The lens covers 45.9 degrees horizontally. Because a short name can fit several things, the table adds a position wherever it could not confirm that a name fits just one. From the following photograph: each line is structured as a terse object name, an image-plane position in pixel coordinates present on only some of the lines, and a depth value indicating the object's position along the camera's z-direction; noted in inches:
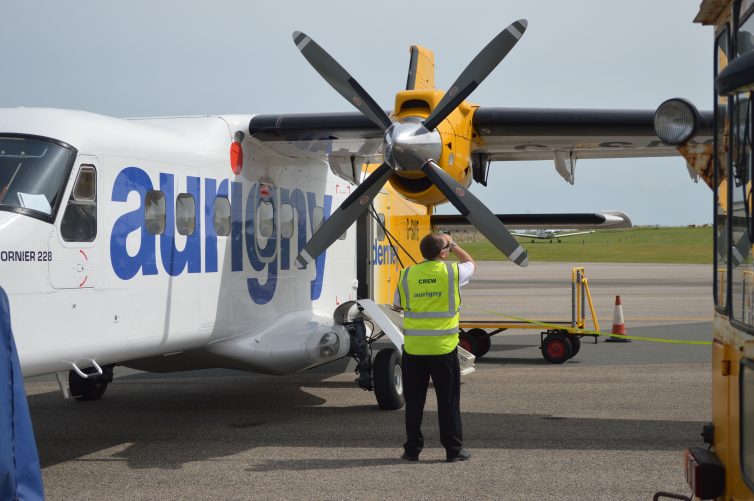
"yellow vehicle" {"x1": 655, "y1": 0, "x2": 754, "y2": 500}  136.9
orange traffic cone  655.1
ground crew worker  298.4
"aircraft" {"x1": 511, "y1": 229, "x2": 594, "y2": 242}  4109.3
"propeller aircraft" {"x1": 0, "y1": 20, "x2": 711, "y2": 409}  272.7
